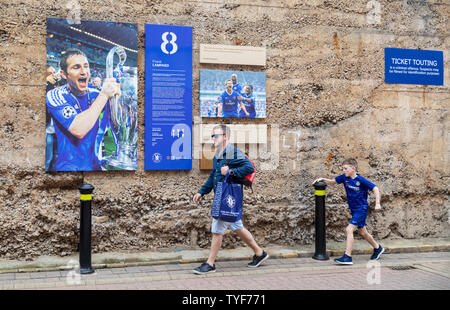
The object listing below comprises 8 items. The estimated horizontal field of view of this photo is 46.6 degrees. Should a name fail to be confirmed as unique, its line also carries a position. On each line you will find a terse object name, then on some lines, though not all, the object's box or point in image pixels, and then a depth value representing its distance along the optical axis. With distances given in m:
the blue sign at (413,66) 7.99
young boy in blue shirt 6.70
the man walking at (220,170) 6.12
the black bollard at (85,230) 6.02
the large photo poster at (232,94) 7.25
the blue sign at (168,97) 7.02
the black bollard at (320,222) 6.96
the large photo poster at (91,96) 6.65
